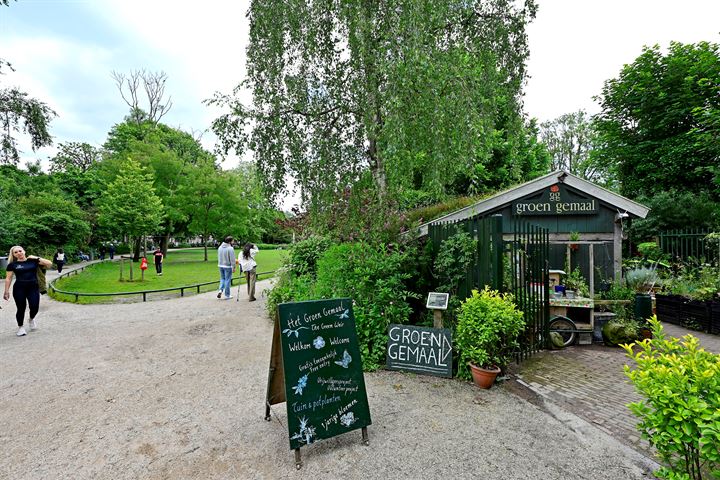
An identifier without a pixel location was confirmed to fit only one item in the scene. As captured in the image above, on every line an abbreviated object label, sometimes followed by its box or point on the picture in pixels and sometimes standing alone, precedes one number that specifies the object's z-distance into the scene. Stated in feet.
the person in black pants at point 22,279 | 20.45
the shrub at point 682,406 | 5.51
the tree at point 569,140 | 105.19
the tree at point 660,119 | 49.26
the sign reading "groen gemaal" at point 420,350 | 14.48
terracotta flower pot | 13.10
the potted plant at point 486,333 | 13.05
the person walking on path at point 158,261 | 59.06
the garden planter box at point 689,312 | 21.90
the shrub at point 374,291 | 16.03
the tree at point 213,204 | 83.10
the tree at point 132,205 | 60.34
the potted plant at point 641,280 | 25.52
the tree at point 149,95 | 108.06
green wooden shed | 26.00
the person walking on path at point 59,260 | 58.95
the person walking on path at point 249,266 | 33.01
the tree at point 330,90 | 19.06
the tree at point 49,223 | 63.72
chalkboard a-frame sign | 9.03
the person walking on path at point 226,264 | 32.42
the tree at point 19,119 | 43.60
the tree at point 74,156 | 122.01
